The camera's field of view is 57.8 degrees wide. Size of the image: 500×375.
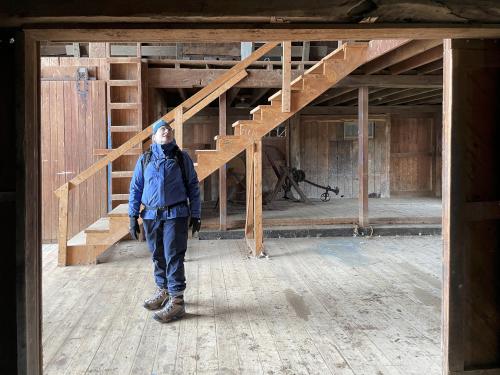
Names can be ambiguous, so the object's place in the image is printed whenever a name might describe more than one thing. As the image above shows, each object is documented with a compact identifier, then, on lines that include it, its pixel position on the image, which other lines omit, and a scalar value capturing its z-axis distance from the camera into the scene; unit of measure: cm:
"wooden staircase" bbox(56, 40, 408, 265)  598
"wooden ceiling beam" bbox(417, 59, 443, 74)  729
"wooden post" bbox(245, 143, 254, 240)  668
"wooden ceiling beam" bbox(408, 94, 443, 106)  1099
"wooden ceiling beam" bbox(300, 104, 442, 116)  1162
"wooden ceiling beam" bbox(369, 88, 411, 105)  945
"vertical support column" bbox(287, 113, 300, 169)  1150
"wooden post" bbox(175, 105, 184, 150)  629
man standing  395
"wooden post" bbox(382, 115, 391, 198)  1199
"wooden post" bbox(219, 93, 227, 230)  753
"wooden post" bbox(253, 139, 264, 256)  634
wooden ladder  729
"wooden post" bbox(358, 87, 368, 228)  782
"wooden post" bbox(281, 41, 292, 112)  642
